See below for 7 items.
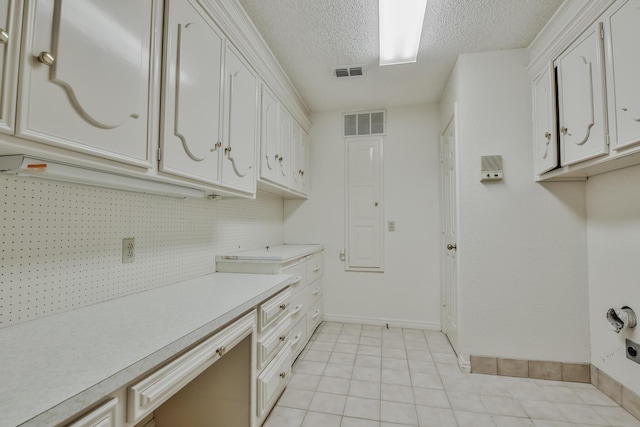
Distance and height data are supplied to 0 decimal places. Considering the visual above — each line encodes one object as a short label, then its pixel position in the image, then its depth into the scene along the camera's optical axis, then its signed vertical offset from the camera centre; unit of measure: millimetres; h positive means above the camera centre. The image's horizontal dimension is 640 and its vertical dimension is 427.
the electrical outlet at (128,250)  1312 -118
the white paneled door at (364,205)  3248 +251
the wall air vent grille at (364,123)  3289 +1236
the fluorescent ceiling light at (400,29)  1711 +1372
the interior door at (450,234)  2441 -73
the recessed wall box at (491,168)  2137 +455
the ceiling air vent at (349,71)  2453 +1399
